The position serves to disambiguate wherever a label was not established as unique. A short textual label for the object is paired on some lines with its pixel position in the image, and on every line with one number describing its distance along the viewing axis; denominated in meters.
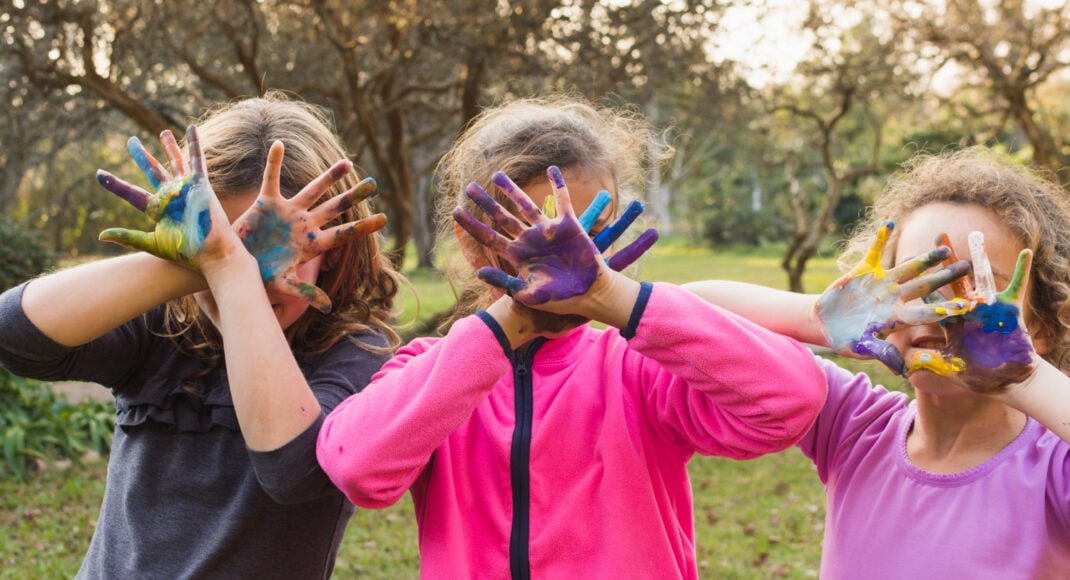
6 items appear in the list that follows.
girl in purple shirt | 1.52
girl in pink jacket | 1.42
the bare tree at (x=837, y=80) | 10.90
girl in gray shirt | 1.57
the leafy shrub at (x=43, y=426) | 5.81
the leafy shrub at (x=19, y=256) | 6.63
